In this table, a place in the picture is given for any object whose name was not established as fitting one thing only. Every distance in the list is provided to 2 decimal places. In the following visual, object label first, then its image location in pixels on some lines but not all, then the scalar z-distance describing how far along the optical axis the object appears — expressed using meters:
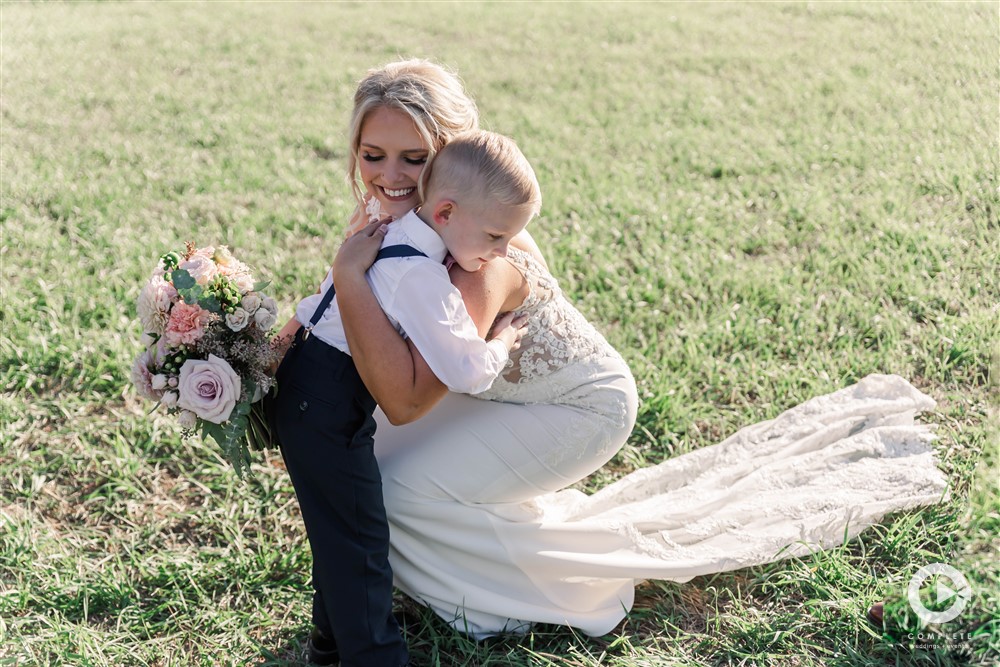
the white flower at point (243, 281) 2.97
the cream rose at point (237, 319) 2.90
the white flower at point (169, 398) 2.88
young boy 2.81
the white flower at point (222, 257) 3.03
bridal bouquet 2.85
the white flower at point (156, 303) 2.90
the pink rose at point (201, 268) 2.93
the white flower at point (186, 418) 2.87
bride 3.05
